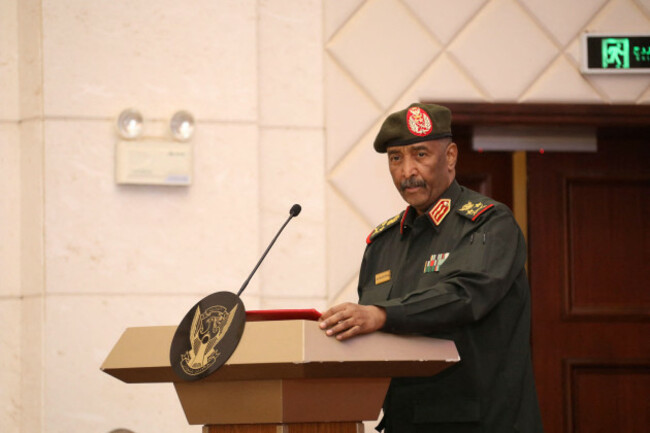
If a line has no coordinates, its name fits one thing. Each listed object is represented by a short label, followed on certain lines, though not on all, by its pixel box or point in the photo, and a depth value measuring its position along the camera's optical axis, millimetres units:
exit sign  8552
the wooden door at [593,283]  8658
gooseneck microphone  6931
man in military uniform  6781
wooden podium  6611
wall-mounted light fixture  8204
